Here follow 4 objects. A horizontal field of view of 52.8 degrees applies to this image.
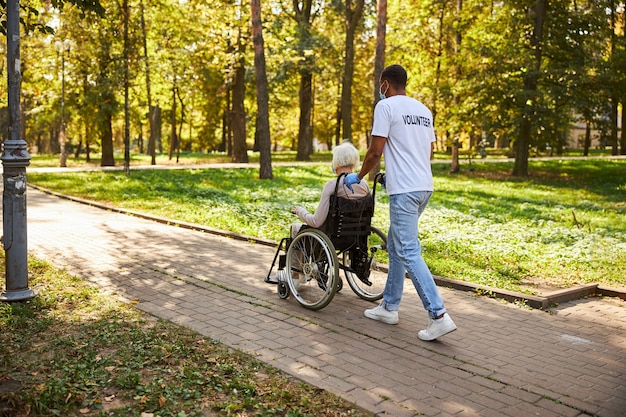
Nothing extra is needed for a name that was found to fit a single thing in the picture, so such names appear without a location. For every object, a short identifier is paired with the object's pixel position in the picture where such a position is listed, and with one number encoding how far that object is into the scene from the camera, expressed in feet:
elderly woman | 19.30
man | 17.12
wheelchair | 19.17
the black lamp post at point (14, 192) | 19.13
